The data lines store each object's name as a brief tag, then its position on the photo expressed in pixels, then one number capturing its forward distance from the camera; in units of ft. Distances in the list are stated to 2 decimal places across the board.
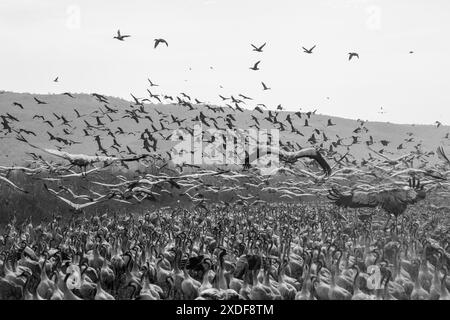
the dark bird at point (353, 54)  76.44
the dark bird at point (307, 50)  70.48
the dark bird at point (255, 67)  74.67
